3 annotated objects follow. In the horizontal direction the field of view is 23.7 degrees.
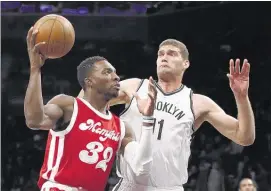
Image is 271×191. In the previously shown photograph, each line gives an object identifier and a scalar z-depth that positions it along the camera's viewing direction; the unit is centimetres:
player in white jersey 479
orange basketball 420
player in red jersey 401
